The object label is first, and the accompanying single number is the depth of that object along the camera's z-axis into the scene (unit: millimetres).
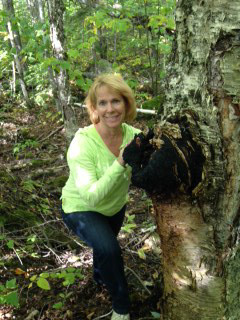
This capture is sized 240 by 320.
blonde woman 2234
